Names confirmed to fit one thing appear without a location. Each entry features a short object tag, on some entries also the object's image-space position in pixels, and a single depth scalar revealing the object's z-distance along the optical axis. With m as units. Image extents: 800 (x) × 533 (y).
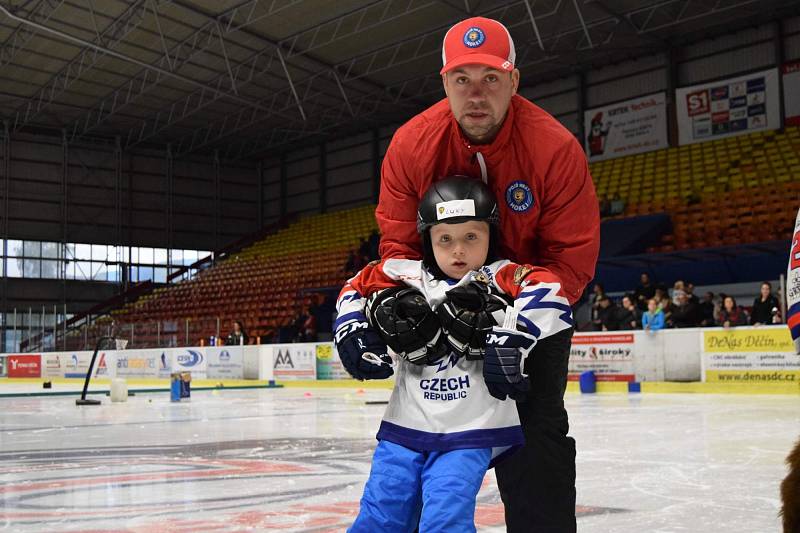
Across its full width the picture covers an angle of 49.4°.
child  2.39
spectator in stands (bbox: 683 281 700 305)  15.09
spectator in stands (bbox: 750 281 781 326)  13.87
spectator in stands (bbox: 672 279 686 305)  15.45
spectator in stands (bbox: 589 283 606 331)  16.48
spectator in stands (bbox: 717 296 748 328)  14.29
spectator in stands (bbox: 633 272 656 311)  17.08
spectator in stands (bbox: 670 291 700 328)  15.03
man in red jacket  2.68
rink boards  13.72
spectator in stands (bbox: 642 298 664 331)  14.97
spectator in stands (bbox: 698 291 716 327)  15.02
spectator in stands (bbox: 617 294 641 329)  15.80
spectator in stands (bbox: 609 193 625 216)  23.47
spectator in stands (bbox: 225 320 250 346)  22.02
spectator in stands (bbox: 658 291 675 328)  15.25
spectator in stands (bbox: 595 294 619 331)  16.08
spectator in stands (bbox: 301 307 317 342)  22.89
